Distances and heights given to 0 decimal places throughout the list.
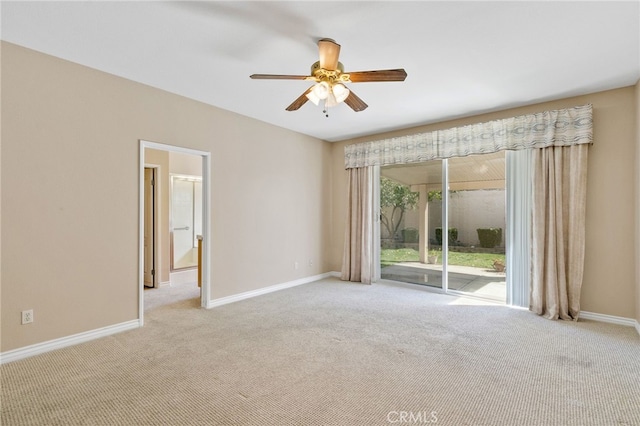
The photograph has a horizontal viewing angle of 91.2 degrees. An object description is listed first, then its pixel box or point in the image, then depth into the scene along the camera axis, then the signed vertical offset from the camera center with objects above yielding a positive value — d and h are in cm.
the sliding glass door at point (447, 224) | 446 -14
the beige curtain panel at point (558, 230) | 360 -17
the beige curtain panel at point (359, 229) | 550 -25
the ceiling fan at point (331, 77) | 230 +108
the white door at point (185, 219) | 582 -10
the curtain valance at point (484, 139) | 362 +106
